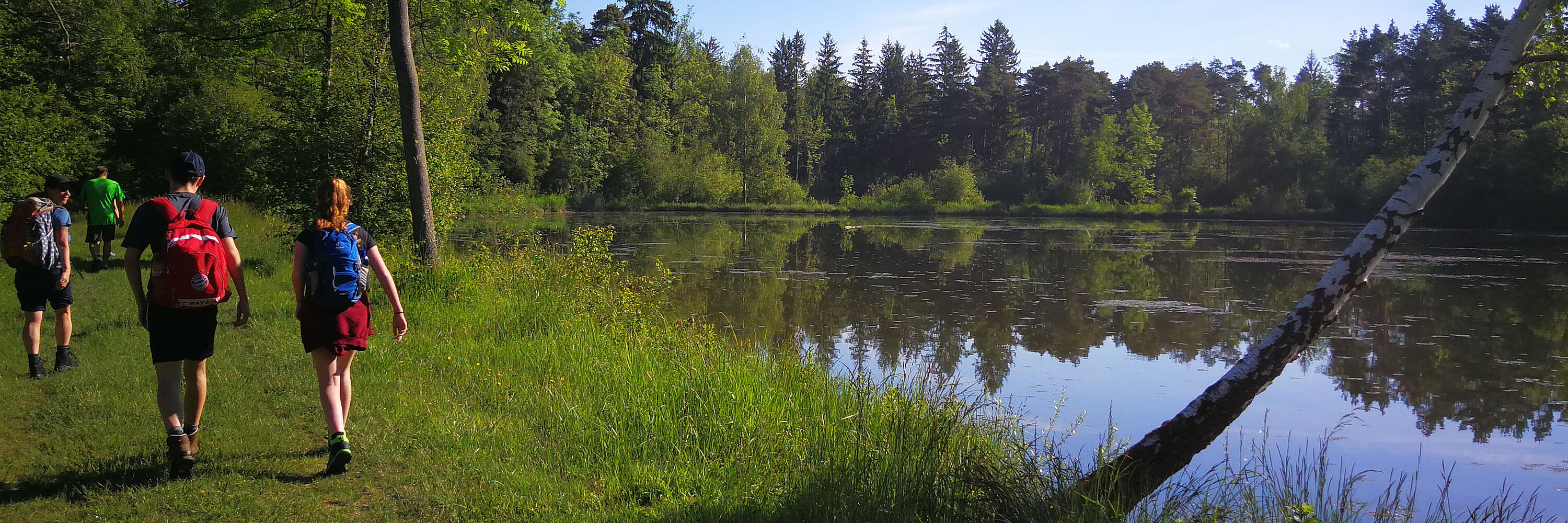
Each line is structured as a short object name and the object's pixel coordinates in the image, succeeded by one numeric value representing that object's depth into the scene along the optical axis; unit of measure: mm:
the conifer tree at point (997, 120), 70312
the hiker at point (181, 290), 4352
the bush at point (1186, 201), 59125
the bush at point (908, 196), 61438
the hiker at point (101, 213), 12844
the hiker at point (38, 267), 6285
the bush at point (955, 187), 61000
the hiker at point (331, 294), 4508
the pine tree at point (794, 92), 74938
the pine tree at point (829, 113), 77812
